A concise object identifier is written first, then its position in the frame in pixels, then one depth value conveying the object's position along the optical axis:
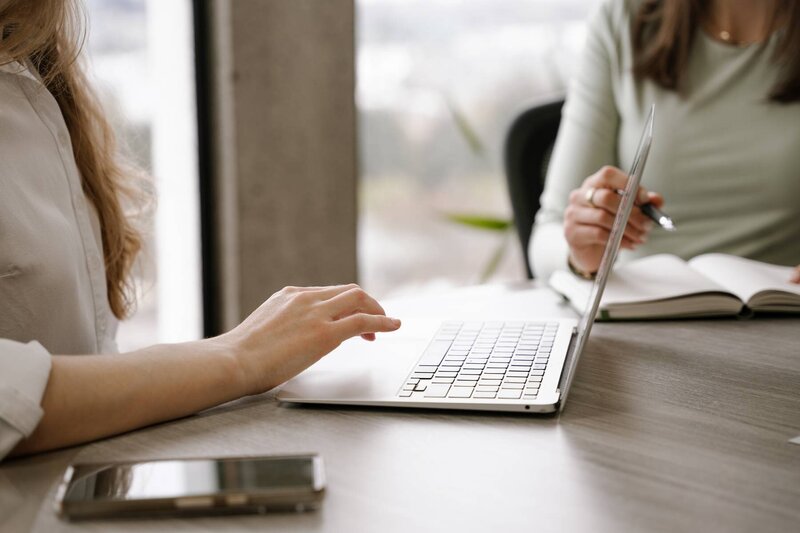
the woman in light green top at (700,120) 1.62
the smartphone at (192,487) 0.55
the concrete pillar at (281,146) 2.33
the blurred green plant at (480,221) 2.62
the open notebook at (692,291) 1.17
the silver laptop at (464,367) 0.77
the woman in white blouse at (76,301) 0.68
